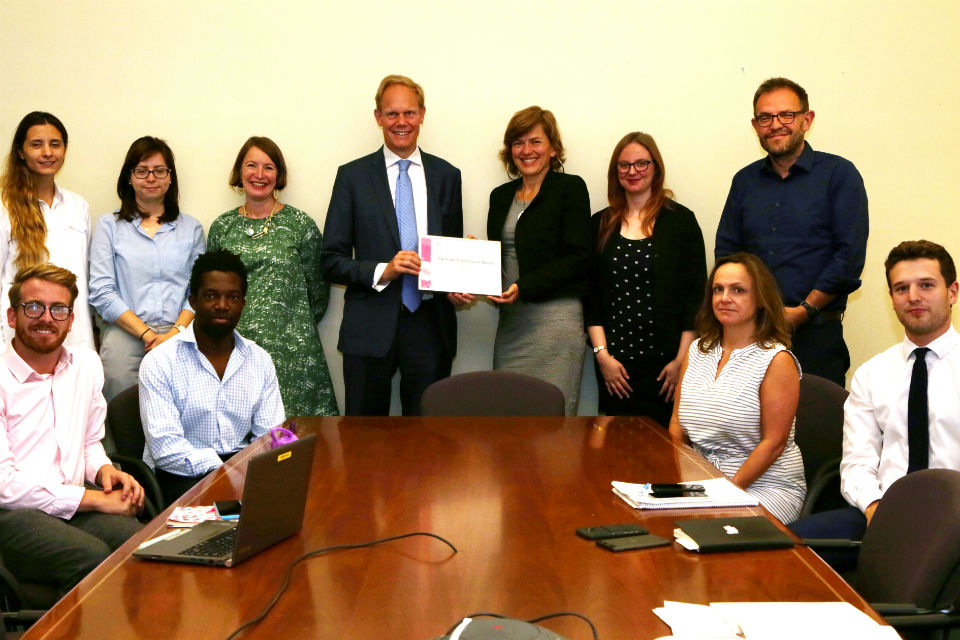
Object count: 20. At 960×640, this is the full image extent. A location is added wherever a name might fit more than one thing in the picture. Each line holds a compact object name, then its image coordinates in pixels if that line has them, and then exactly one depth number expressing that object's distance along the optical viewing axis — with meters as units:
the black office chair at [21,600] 1.73
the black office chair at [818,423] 3.41
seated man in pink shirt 2.57
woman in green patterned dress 4.40
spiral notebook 2.23
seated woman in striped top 3.06
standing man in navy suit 4.34
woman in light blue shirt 4.36
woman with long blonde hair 4.17
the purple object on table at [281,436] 2.60
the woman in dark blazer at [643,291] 4.29
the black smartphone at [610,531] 2.01
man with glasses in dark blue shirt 4.06
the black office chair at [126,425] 3.41
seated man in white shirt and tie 2.76
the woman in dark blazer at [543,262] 4.33
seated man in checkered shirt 3.12
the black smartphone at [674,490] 2.26
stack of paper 1.51
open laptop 1.83
